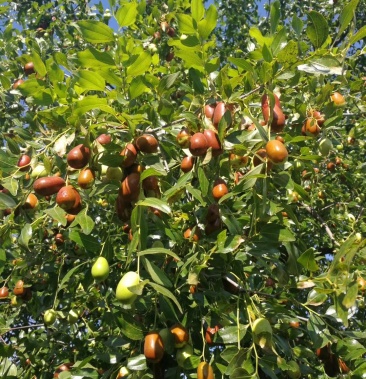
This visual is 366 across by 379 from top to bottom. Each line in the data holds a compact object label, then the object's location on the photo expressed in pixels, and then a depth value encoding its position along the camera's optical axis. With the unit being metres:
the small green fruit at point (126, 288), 0.41
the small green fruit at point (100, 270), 0.46
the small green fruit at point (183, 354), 0.48
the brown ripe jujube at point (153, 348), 0.45
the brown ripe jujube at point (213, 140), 0.47
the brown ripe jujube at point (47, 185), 0.47
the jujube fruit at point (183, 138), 0.50
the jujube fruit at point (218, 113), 0.47
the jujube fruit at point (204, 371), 0.45
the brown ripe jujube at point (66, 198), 0.46
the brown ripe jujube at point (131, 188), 0.45
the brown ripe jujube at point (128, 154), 0.47
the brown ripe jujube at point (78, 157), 0.45
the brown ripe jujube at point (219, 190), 0.49
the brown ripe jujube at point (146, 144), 0.47
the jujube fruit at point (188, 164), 0.52
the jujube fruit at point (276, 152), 0.43
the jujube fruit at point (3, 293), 0.82
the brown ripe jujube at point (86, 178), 0.47
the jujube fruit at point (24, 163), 0.52
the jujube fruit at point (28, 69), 0.80
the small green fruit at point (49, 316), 0.70
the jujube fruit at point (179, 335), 0.48
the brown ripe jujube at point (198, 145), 0.46
